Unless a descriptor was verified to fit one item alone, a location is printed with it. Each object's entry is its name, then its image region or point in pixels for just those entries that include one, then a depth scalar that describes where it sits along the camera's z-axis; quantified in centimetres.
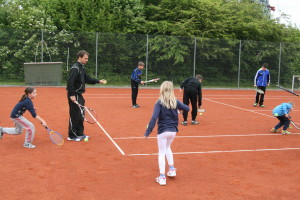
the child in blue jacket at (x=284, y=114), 973
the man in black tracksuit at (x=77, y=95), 840
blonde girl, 590
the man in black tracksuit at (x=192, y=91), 1117
